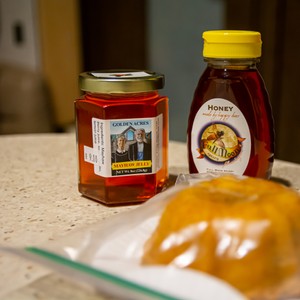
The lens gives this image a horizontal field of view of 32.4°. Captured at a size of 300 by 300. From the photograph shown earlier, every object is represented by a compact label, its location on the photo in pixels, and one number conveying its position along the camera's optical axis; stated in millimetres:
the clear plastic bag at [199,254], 388
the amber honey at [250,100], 655
